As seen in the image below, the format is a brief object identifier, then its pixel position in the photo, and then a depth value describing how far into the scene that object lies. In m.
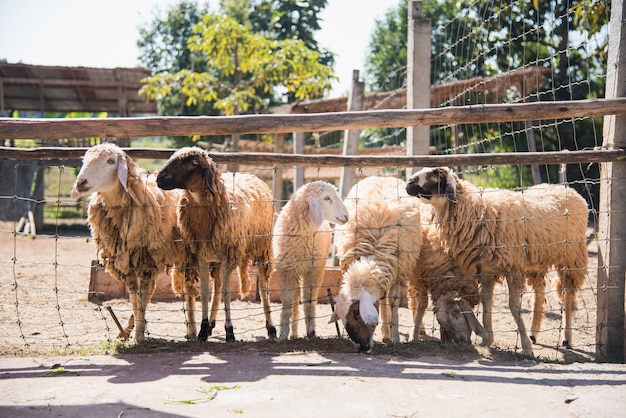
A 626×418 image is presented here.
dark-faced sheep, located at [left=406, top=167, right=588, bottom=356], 5.74
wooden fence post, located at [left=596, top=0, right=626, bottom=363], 5.23
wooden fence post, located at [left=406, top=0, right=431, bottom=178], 7.30
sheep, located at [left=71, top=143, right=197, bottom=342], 5.26
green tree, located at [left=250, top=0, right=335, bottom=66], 25.66
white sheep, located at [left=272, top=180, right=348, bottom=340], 5.76
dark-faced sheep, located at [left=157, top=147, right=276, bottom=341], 5.20
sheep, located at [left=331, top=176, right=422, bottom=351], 5.23
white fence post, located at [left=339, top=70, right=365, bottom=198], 8.85
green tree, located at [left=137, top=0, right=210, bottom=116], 32.12
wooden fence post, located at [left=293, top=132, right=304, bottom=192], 9.84
